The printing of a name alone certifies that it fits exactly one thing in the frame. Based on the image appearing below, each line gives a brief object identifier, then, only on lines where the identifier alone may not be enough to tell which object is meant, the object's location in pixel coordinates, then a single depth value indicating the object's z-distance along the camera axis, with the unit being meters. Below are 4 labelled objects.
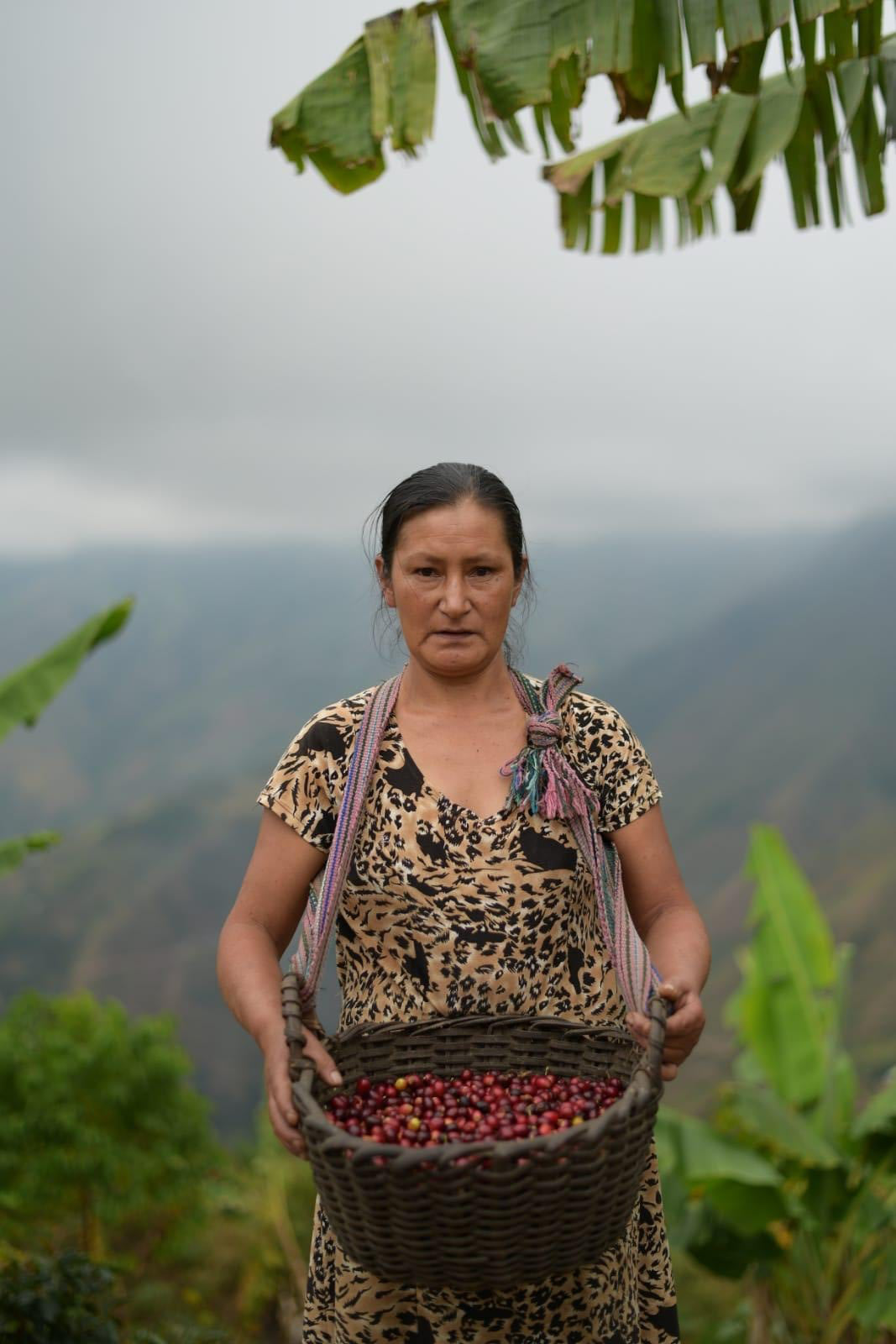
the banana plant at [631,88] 2.60
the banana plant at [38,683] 2.25
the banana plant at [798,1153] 5.00
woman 1.84
